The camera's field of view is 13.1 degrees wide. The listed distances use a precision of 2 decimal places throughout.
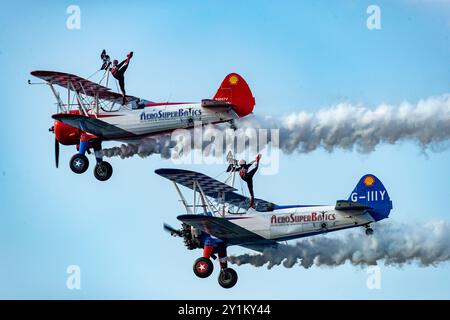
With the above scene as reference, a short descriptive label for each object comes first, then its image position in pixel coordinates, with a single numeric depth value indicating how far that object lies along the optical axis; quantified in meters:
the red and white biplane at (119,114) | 53.94
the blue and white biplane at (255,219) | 51.66
